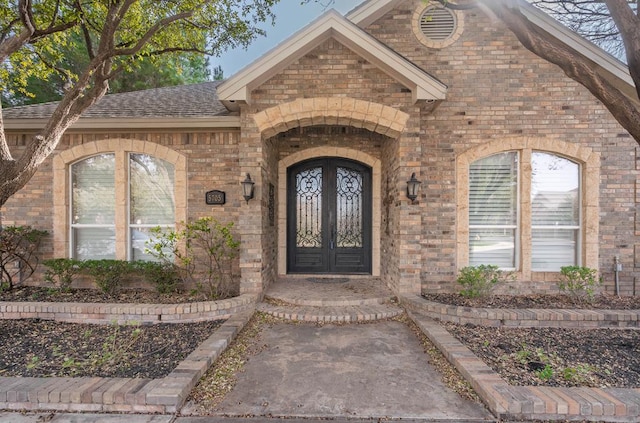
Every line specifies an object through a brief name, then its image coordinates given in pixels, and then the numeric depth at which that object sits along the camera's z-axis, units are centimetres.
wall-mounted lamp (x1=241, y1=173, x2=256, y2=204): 474
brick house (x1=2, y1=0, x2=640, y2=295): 488
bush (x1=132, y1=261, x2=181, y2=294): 513
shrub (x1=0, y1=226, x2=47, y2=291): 515
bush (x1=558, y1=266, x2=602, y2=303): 486
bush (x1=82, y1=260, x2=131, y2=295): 507
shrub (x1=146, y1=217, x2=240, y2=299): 526
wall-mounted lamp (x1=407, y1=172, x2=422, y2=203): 476
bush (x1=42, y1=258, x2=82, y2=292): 514
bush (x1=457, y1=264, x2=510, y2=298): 484
